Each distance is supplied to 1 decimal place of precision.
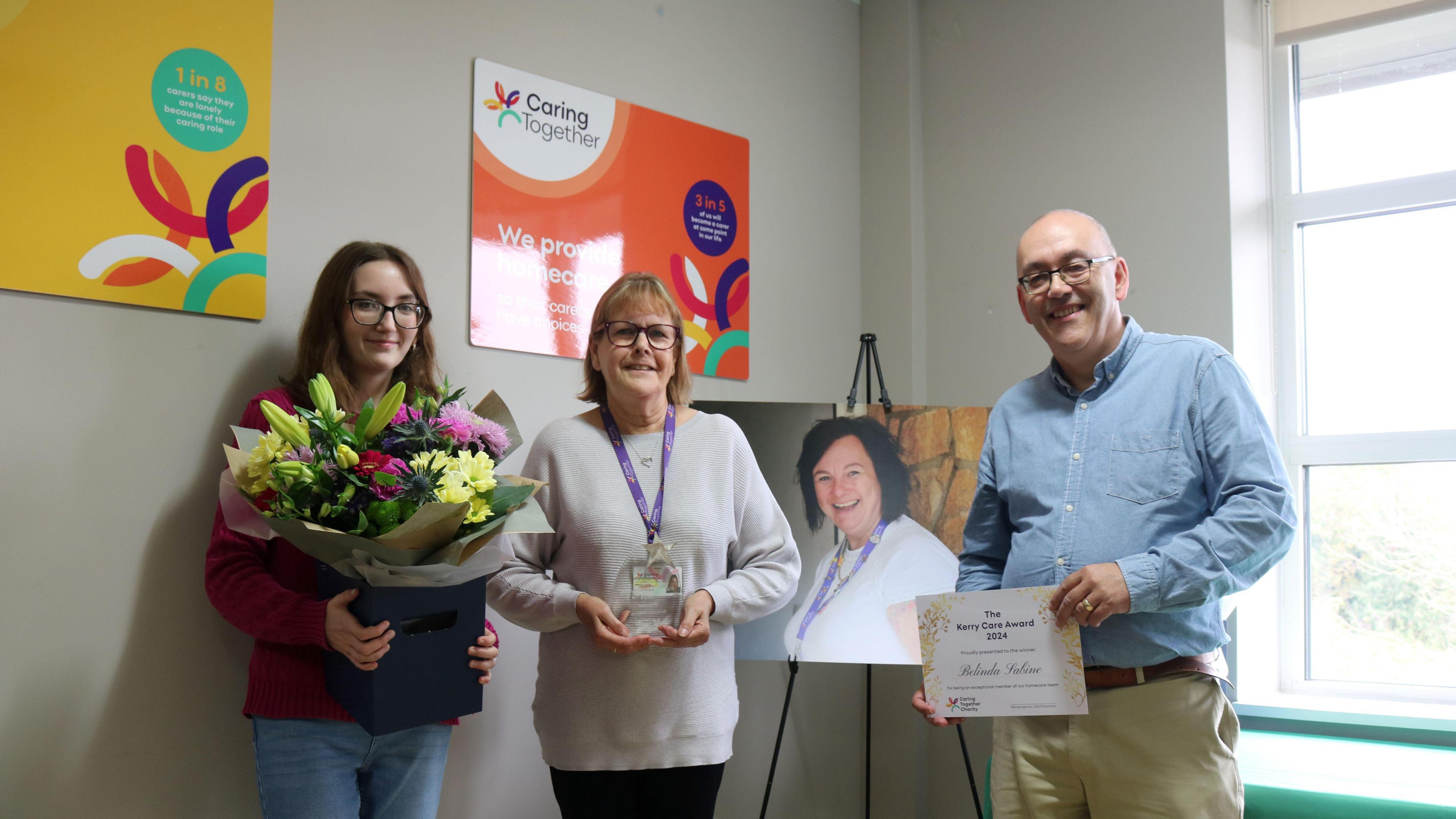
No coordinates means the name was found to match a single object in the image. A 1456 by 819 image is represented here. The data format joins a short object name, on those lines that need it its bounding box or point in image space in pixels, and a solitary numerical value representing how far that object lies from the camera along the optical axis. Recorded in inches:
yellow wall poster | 70.8
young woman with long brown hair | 63.1
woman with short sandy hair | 69.4
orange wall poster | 99.2
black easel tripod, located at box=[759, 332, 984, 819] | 101.8
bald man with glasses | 56.9
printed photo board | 97.4
